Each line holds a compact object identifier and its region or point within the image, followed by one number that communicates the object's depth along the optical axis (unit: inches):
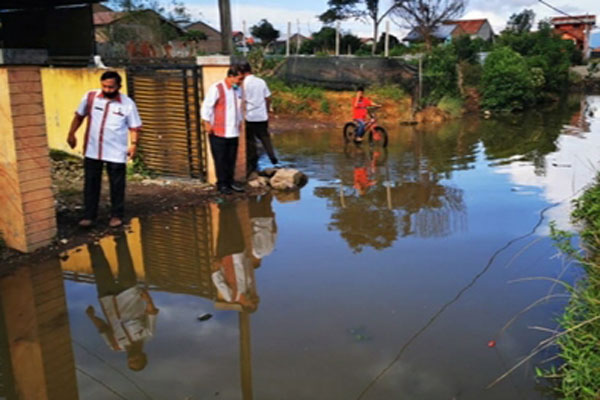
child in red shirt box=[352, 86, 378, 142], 495.8
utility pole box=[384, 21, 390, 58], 740.8
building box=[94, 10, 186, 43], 875.4
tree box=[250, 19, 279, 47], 1924.2
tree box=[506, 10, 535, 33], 2286.5
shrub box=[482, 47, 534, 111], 847.7
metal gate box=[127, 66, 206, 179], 322.7
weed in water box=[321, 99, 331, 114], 724.0
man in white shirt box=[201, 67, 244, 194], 303.3
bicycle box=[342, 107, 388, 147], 497.7
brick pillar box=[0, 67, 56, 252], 215.9
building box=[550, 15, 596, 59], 1612.9
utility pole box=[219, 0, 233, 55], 344.5
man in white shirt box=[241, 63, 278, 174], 358.6
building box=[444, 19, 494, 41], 2620.1
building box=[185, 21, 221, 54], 1965.8
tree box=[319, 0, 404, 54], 1542.8
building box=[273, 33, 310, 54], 1642.5
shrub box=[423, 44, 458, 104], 747.4
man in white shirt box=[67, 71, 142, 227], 242.4
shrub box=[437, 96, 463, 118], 750.2
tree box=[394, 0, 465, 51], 1505.9
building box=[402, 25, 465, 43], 1933.1
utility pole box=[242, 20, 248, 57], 893.8
